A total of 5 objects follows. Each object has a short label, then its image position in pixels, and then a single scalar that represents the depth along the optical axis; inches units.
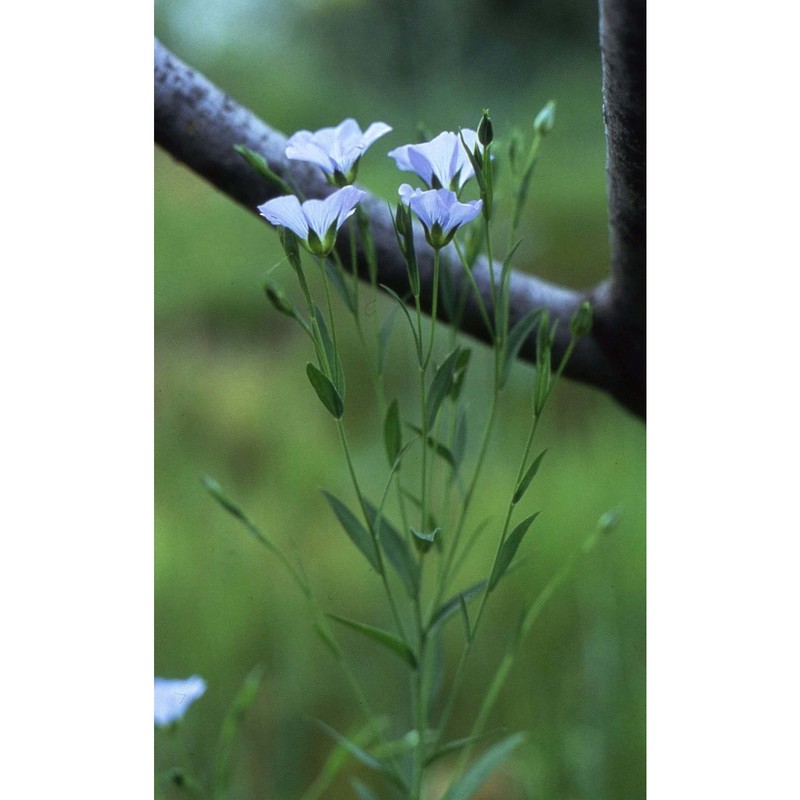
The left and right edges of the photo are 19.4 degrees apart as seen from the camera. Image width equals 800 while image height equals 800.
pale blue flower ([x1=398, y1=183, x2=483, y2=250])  18.7
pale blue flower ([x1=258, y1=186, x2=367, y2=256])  18.8
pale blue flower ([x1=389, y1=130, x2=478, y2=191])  19.3
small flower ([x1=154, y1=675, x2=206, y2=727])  21.3
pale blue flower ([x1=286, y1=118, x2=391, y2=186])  19.3
